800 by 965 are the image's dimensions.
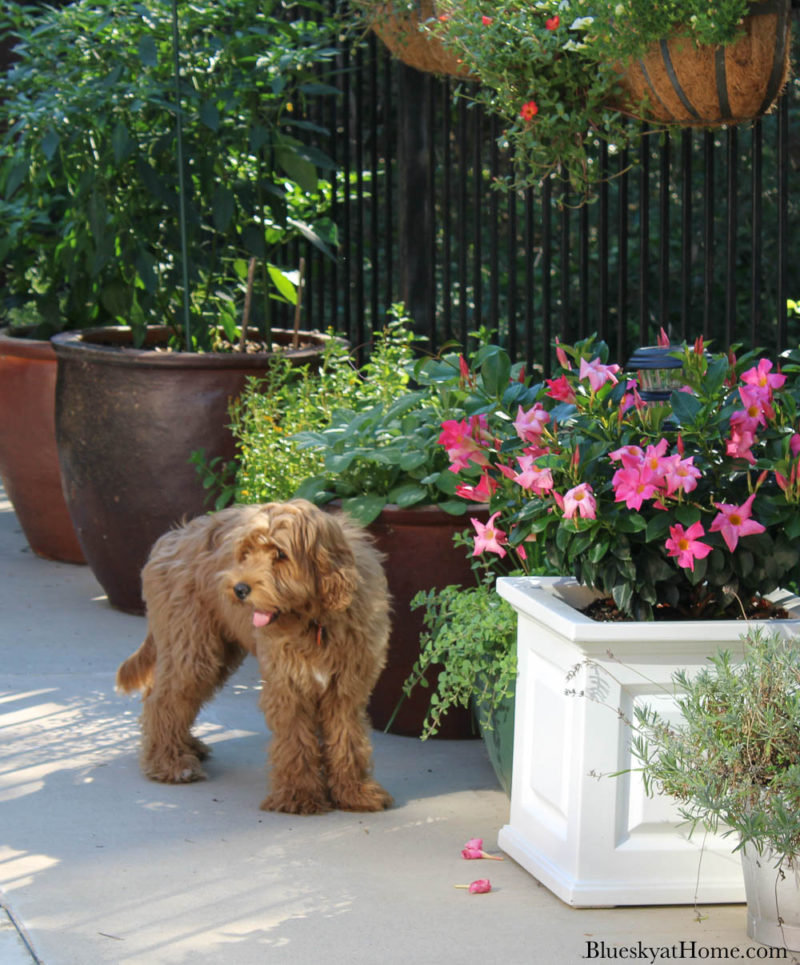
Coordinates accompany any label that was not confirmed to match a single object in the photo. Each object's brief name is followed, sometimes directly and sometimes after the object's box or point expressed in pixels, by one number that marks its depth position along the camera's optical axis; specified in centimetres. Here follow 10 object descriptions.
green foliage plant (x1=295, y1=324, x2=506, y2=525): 429
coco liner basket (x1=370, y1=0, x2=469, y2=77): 487
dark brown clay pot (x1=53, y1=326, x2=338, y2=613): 542
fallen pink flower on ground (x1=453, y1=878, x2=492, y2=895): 334
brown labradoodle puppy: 361
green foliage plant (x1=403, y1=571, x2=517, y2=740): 379
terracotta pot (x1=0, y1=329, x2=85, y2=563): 638
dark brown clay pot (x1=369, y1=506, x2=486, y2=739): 431
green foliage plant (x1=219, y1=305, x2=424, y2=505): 468
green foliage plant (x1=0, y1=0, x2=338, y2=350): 580
